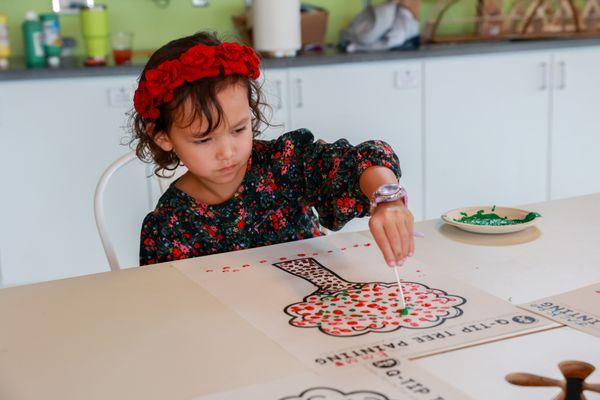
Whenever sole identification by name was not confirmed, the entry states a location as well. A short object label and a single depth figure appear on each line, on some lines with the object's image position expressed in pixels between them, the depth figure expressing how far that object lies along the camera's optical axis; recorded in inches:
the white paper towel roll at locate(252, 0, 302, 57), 120.1
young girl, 51.3
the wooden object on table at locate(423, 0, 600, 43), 140.6
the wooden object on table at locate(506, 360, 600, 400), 31.1
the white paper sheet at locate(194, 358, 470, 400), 31.0
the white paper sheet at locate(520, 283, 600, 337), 37.6
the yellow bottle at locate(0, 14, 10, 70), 114.9
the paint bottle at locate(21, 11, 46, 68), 118.6
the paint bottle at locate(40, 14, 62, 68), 119.6
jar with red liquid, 118.6
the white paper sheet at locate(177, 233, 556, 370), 35.9
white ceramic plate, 52.3
